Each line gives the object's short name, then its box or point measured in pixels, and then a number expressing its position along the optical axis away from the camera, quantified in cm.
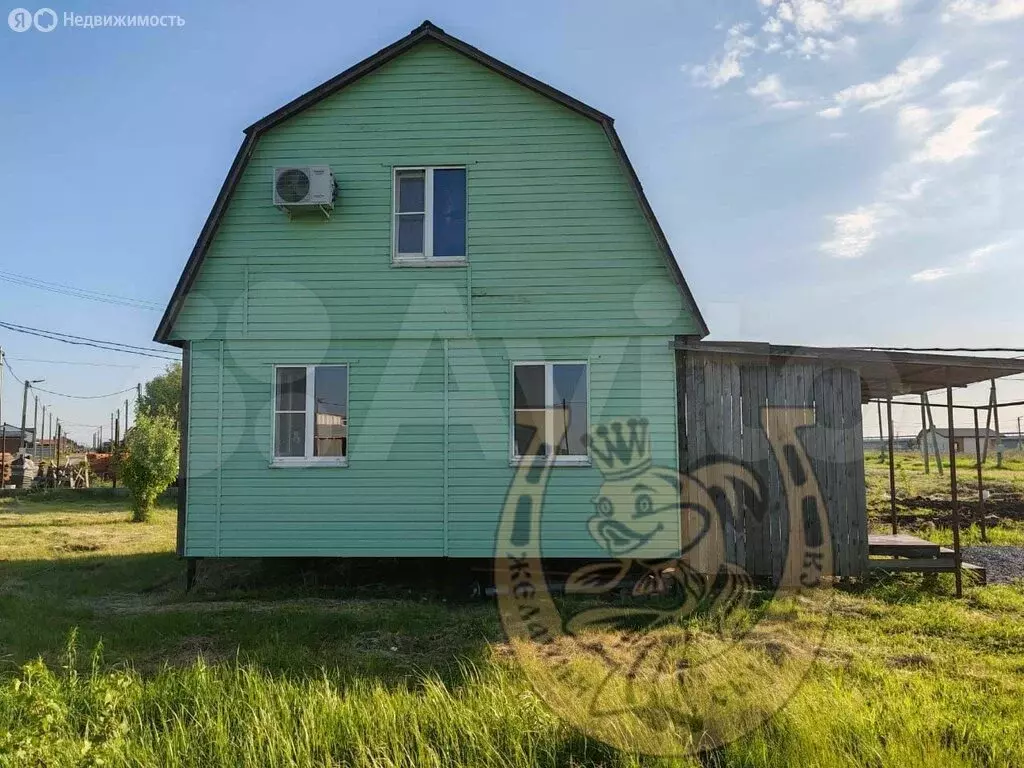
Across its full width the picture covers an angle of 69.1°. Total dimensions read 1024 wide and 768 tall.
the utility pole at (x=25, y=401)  5006
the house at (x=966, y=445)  4134
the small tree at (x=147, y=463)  2142
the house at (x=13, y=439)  4689
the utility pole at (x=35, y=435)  5503
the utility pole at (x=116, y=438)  2759
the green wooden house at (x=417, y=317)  976
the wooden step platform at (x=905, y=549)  964
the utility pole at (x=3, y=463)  3284
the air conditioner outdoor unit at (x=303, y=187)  966
